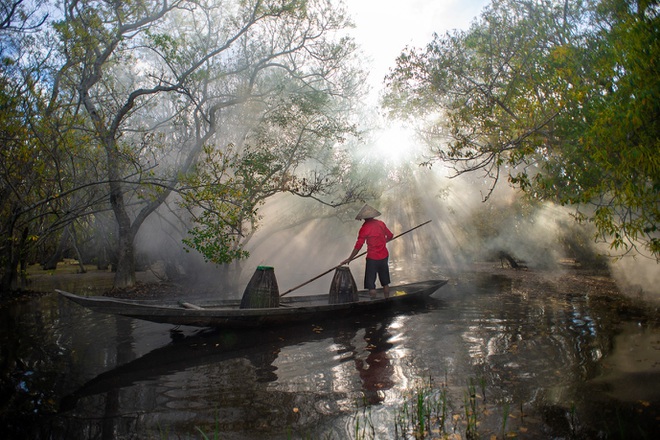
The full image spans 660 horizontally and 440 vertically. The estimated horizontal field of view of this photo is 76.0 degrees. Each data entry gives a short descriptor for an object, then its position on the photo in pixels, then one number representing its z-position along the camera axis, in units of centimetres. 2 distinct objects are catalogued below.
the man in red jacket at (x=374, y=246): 1002
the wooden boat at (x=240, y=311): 643
